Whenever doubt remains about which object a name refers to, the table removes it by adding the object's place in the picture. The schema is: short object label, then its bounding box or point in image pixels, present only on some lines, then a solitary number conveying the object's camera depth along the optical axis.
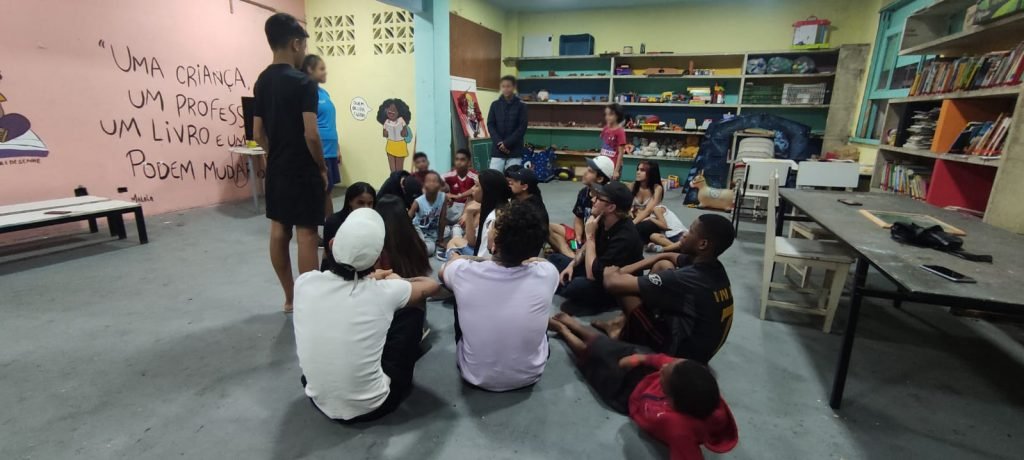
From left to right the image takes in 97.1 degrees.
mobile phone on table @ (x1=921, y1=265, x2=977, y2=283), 1.50
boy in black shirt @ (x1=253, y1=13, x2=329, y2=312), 2.21
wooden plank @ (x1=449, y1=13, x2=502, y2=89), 6.12
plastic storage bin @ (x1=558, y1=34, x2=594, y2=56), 7.34
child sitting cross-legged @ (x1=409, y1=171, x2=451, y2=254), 3.67
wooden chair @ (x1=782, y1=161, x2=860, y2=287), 3.93
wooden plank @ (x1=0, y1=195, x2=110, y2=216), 3.40
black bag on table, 1.80
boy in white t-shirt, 1.43
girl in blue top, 3.99
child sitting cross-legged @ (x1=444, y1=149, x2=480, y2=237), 4.02
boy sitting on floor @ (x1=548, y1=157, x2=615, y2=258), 3.33
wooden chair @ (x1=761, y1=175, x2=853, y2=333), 2.41
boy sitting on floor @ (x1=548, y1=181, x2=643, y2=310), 2.37
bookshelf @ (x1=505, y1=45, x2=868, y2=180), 6.00
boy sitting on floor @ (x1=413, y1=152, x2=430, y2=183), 4.06
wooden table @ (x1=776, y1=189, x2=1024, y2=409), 1.40
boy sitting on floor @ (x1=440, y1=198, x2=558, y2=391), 1.69
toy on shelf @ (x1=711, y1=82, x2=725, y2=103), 6.75
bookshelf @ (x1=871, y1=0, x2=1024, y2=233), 2.46
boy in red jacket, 1.33
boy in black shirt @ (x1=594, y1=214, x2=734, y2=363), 1.76
